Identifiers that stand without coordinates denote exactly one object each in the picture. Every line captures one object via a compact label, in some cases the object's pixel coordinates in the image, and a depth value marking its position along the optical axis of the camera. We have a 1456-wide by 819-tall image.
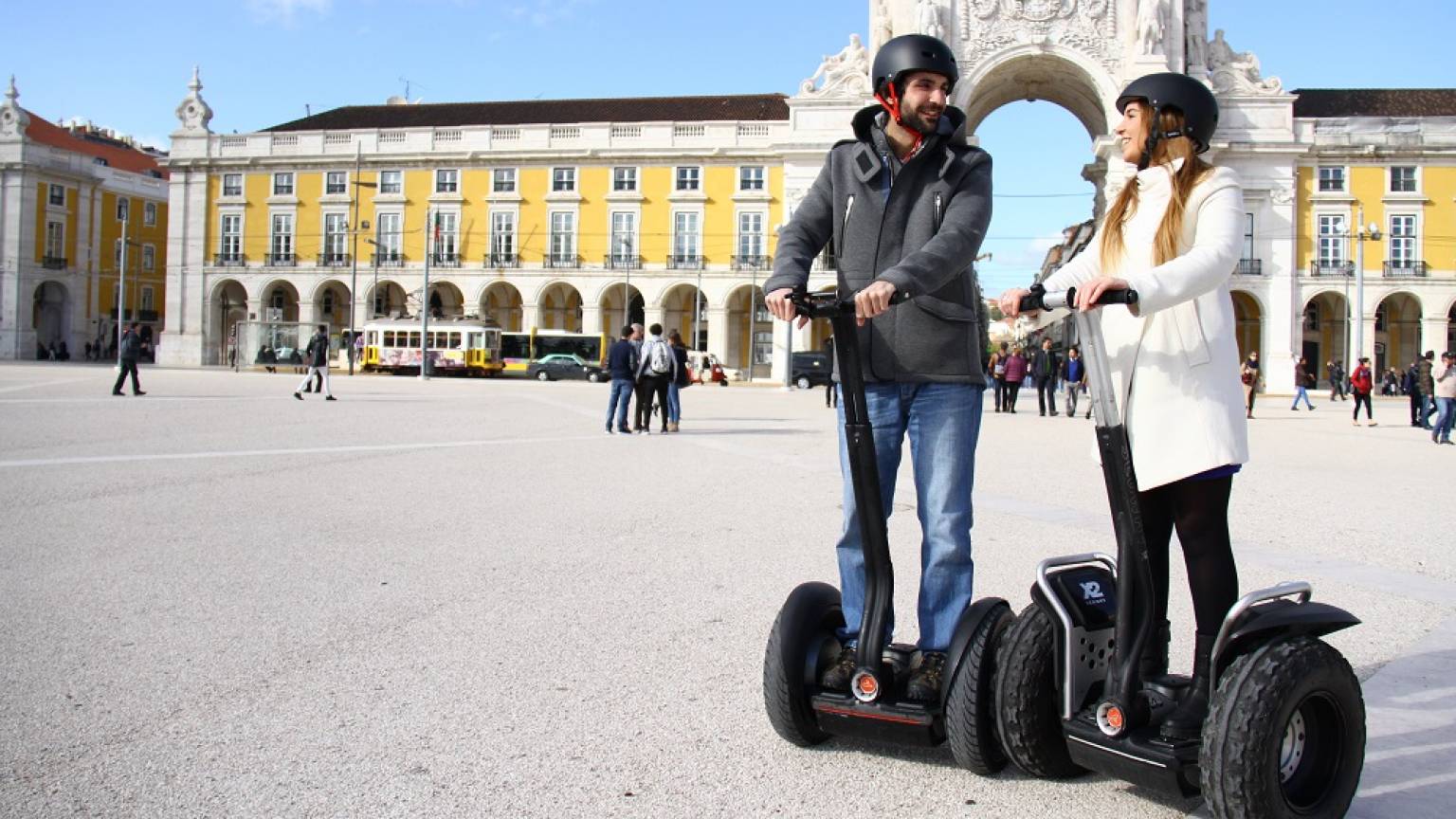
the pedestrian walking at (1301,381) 32.53
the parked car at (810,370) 46.94
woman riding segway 2.63
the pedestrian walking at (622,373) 16.25
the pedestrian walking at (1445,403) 17.44
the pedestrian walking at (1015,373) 25.61
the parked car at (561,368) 51.62
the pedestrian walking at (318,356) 22.73
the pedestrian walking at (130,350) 20.78
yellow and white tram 51.38
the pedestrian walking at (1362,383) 22.78
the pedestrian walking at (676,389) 16.83
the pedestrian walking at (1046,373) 25.61
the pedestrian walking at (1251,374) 24.20
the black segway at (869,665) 2.94
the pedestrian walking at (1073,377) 25.35
